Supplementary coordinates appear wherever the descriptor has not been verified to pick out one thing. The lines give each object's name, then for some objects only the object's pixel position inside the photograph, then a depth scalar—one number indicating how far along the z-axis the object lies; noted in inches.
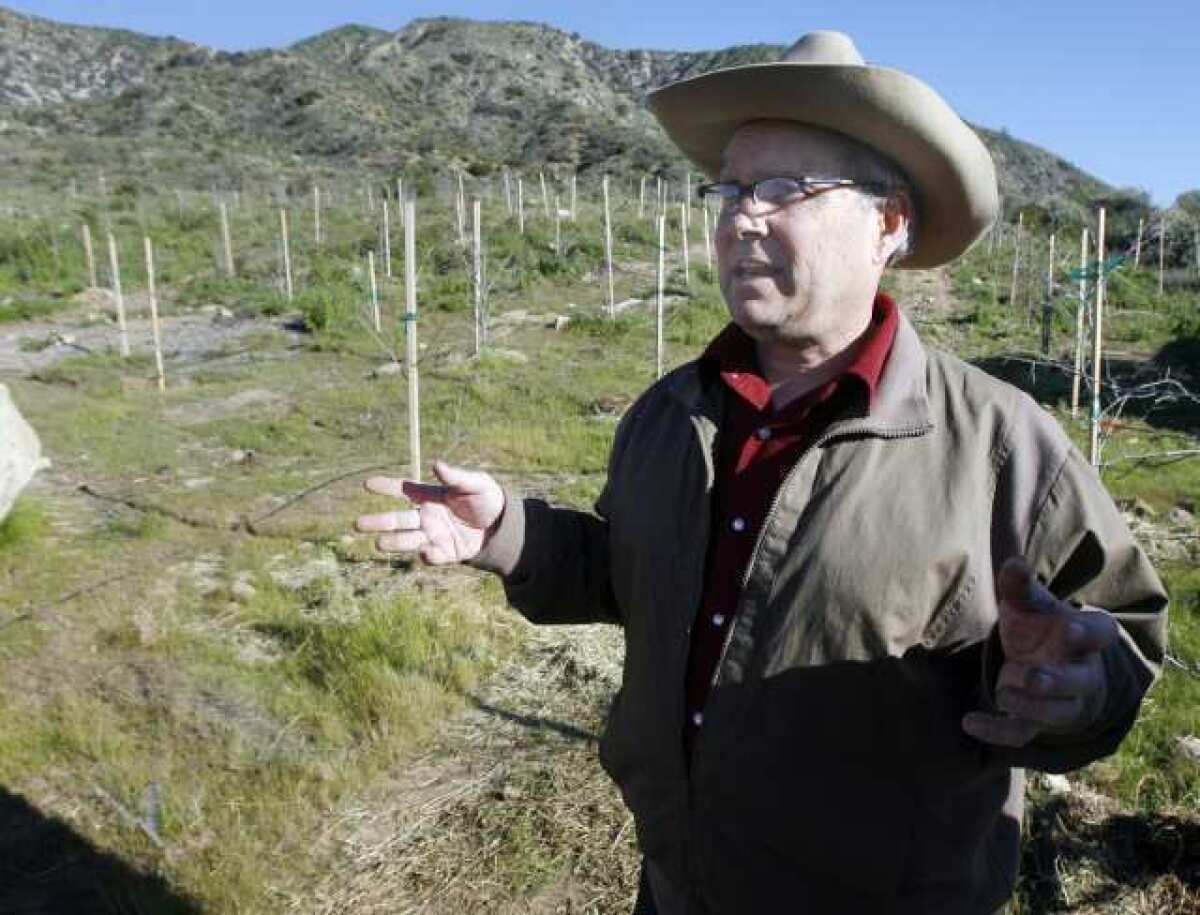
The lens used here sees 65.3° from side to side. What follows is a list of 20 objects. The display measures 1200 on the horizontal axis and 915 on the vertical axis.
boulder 243.0
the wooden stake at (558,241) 946.7
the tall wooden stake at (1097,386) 187.6
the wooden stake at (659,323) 438.1
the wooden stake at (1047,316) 516.4
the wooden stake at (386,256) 819.4
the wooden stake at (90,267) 816.1
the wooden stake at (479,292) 553.0
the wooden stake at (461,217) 887.7
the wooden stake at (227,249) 925.8
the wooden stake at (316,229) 1065.2
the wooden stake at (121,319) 556.1
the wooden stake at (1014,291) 801.6
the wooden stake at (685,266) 829.8
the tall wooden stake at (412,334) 217.3
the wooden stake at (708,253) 955.6
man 53.1
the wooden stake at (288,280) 784.7
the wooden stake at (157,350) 489.3
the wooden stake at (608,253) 699.4
